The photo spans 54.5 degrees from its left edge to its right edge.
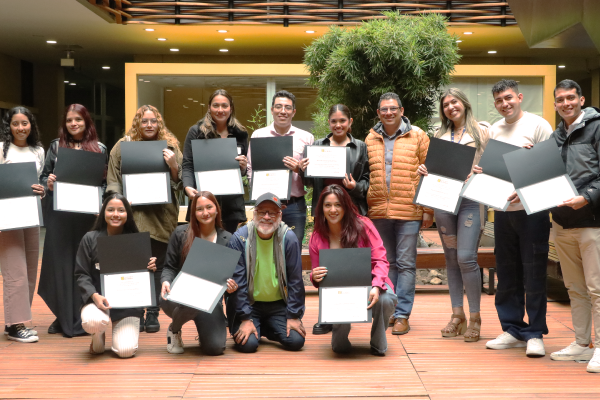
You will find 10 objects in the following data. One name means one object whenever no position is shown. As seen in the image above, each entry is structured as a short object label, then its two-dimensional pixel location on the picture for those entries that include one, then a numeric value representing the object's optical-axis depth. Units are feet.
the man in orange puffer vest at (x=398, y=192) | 12.85
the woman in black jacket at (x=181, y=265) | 11.36
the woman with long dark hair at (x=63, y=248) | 13.05
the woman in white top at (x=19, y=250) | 12.62
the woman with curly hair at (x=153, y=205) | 13.21
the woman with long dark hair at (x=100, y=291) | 11.08
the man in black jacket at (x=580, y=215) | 10.22
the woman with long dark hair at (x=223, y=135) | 13.19
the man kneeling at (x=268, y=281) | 11.61
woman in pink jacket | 11.26
